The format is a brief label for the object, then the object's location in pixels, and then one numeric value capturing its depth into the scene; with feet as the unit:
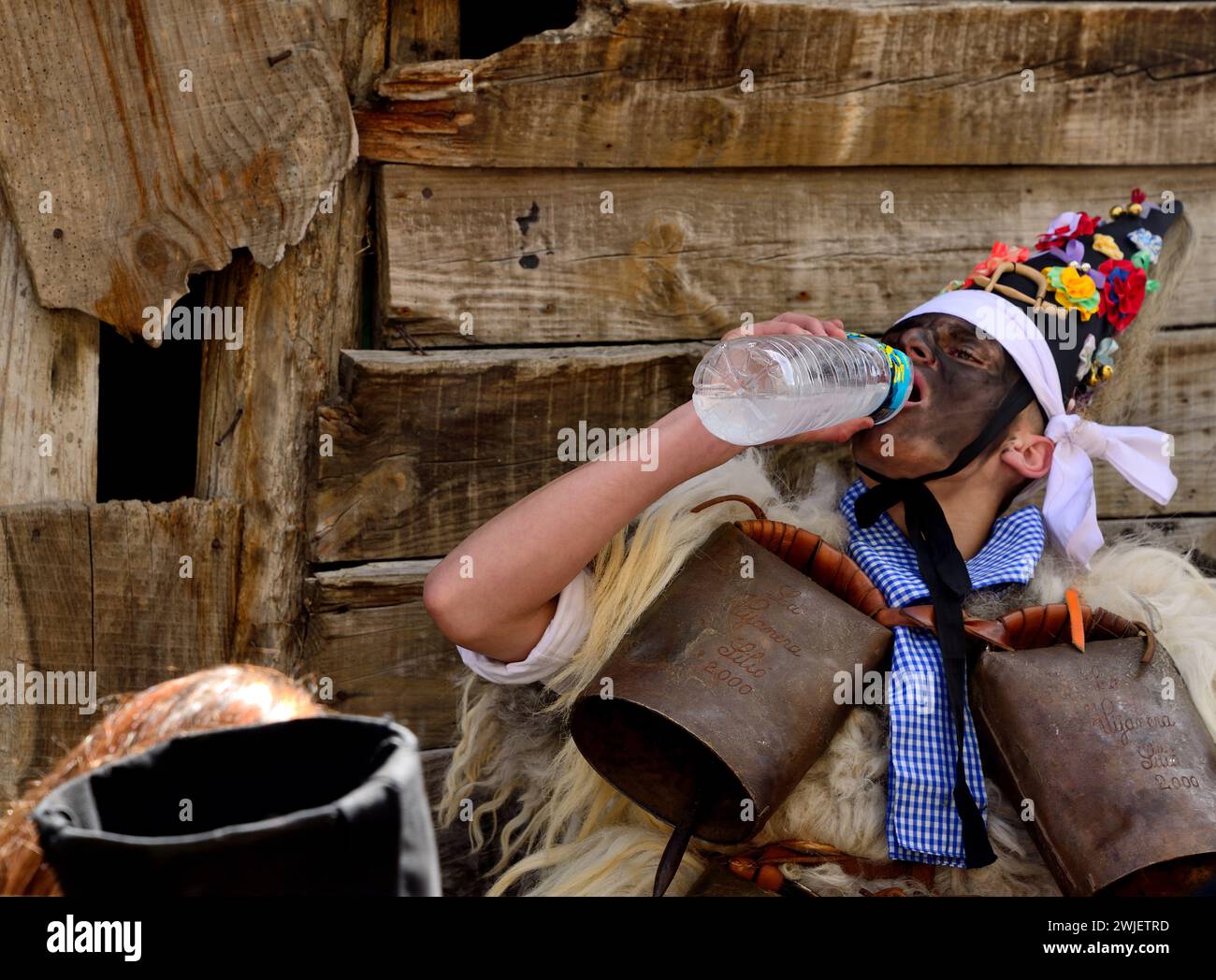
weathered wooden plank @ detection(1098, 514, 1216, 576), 8.47
